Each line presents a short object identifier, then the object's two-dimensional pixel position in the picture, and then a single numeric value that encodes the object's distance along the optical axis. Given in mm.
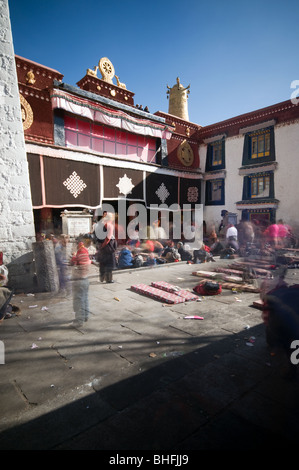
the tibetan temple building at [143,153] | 12047
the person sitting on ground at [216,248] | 12789
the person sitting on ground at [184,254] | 11555
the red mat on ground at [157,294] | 5934
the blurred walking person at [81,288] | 4781
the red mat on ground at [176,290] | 6163
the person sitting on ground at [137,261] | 9961
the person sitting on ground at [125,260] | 9797
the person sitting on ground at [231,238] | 12484
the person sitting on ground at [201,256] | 11250
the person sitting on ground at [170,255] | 11234
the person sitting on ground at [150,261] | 10320
